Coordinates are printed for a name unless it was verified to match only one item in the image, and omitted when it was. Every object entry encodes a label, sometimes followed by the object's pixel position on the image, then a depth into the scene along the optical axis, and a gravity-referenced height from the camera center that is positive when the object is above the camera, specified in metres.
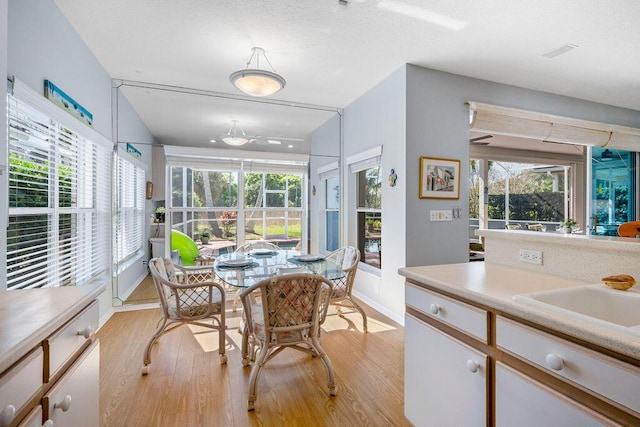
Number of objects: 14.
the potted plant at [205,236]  4.89 -0.38
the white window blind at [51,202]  1.90 +0.08
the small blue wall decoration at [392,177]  3.37 +0.39
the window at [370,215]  3.90 -0.03
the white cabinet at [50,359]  0.72 -0.42
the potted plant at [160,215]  6.12 -0.05
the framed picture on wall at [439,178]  3.25 +0.38
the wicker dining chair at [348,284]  2.84 -0.70
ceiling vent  2.78 +1.54
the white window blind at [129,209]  3.87 +0.05
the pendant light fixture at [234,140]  4.66 +1.13
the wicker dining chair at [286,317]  1.86 -0.69
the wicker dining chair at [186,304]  2.25 -0.73
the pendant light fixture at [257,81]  2.56 +1.16
